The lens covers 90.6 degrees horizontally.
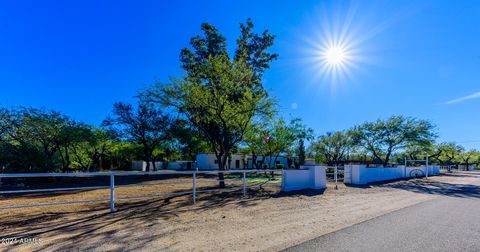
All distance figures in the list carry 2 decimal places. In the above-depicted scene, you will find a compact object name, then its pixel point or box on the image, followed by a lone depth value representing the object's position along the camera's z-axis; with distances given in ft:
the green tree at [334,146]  108.06
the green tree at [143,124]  73.72
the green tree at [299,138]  92.49
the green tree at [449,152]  146.88
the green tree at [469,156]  182.19
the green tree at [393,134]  84.64
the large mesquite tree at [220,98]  35.65
